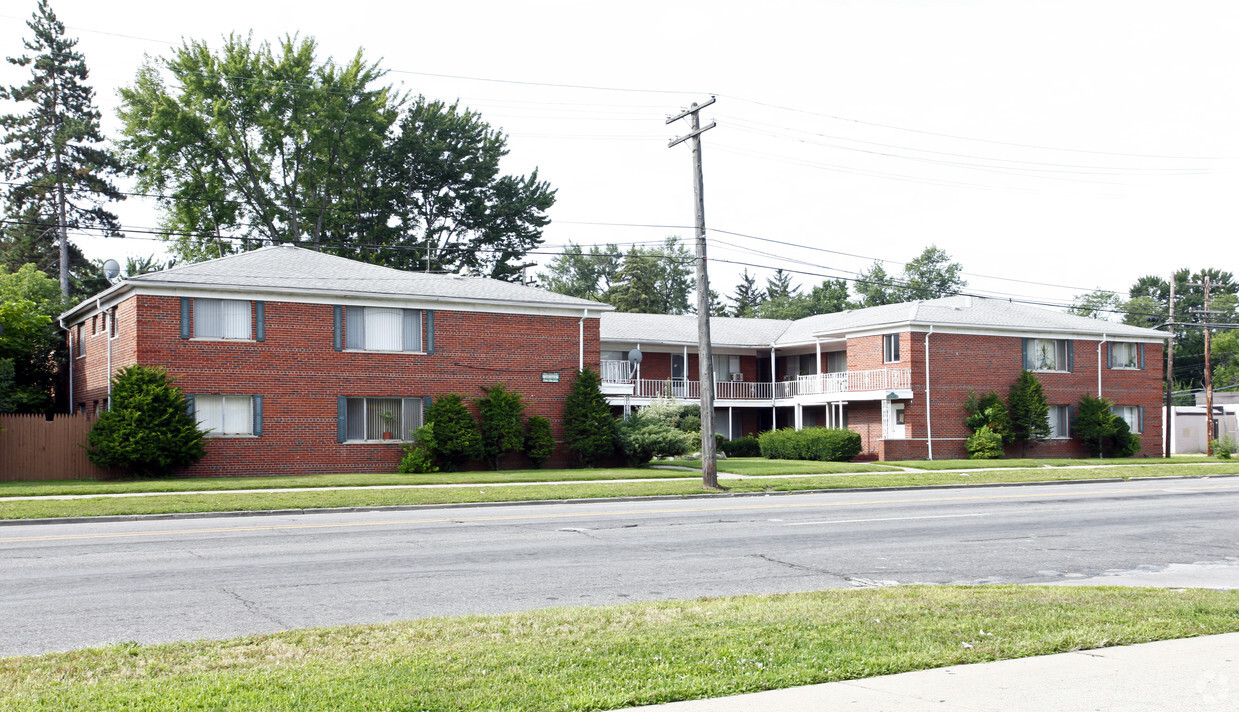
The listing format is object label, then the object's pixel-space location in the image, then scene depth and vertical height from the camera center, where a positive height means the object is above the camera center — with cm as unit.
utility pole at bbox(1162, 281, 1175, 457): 4700 -117
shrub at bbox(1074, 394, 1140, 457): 4359 -199
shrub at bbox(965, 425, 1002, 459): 4025 -230
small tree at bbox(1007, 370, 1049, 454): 4216 -108
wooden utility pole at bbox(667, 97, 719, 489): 2547 +158
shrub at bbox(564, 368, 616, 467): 3322 -102
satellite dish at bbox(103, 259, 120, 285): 3170 +396
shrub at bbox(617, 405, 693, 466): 3294 -151
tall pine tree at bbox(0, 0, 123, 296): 5581 +1379
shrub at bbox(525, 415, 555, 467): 3262 -151
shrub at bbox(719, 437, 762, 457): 4450 -251
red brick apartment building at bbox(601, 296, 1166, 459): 4144 +81
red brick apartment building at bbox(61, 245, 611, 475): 2919 +142
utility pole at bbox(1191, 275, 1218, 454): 5275 -95
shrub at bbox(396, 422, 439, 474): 3038 -178
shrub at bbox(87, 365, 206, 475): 2716 -79
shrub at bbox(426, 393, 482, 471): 3097 -115
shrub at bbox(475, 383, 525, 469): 3197 -95
